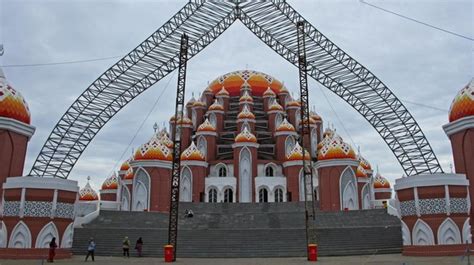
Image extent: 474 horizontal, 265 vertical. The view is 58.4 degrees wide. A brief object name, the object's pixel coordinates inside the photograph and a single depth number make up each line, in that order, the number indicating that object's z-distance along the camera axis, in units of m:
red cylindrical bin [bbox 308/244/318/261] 19.03
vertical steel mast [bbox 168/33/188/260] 20.79
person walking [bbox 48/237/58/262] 19.66
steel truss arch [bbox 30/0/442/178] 28.77
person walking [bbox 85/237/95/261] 19.72
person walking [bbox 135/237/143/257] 22.52
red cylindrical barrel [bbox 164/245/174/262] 19.14
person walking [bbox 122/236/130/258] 22.36
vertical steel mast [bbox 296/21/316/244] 22.61
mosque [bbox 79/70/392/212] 38.50
